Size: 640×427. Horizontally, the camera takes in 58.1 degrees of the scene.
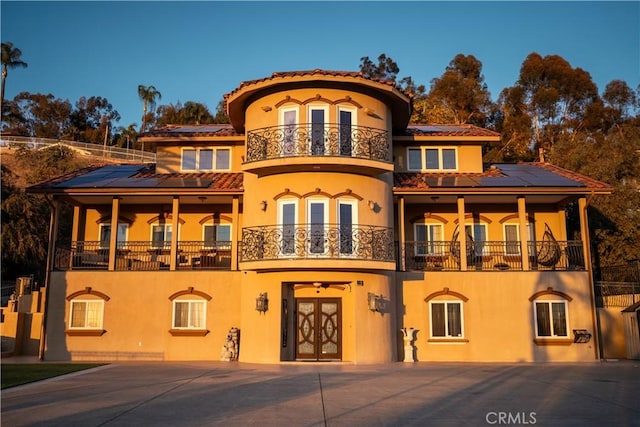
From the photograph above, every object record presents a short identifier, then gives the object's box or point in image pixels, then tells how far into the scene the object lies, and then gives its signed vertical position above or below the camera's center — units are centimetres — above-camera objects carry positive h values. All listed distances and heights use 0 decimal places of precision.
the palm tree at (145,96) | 8706 +3190
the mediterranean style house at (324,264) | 1967 +170
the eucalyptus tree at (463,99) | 5359 +1942
